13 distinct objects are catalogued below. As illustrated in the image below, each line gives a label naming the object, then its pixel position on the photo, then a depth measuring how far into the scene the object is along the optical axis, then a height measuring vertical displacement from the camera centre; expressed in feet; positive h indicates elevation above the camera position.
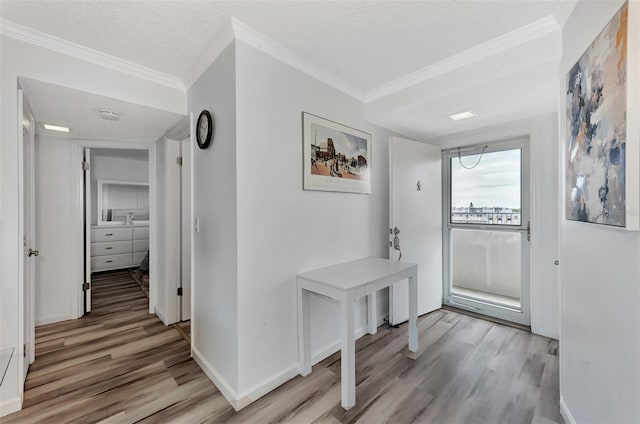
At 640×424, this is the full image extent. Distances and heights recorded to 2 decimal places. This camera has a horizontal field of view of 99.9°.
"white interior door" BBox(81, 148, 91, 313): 10.27 -1.13
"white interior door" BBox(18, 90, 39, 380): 6.47 -0.61
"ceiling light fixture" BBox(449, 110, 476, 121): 8.04 +2.91
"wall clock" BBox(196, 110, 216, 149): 6.31 +1.99
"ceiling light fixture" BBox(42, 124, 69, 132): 8.21 +2.59
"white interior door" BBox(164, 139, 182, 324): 9.12 -0.57
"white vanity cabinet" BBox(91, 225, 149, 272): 16.03 -2.22
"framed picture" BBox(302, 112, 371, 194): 6.77 +1.49
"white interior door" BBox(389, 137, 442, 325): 8.89 -0.28
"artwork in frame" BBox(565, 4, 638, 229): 2.98 +0.99
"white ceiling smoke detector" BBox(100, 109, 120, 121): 7.01 +2.56
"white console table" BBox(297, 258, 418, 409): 5.43 -1.82
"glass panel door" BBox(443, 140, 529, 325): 9.25 -0.73
